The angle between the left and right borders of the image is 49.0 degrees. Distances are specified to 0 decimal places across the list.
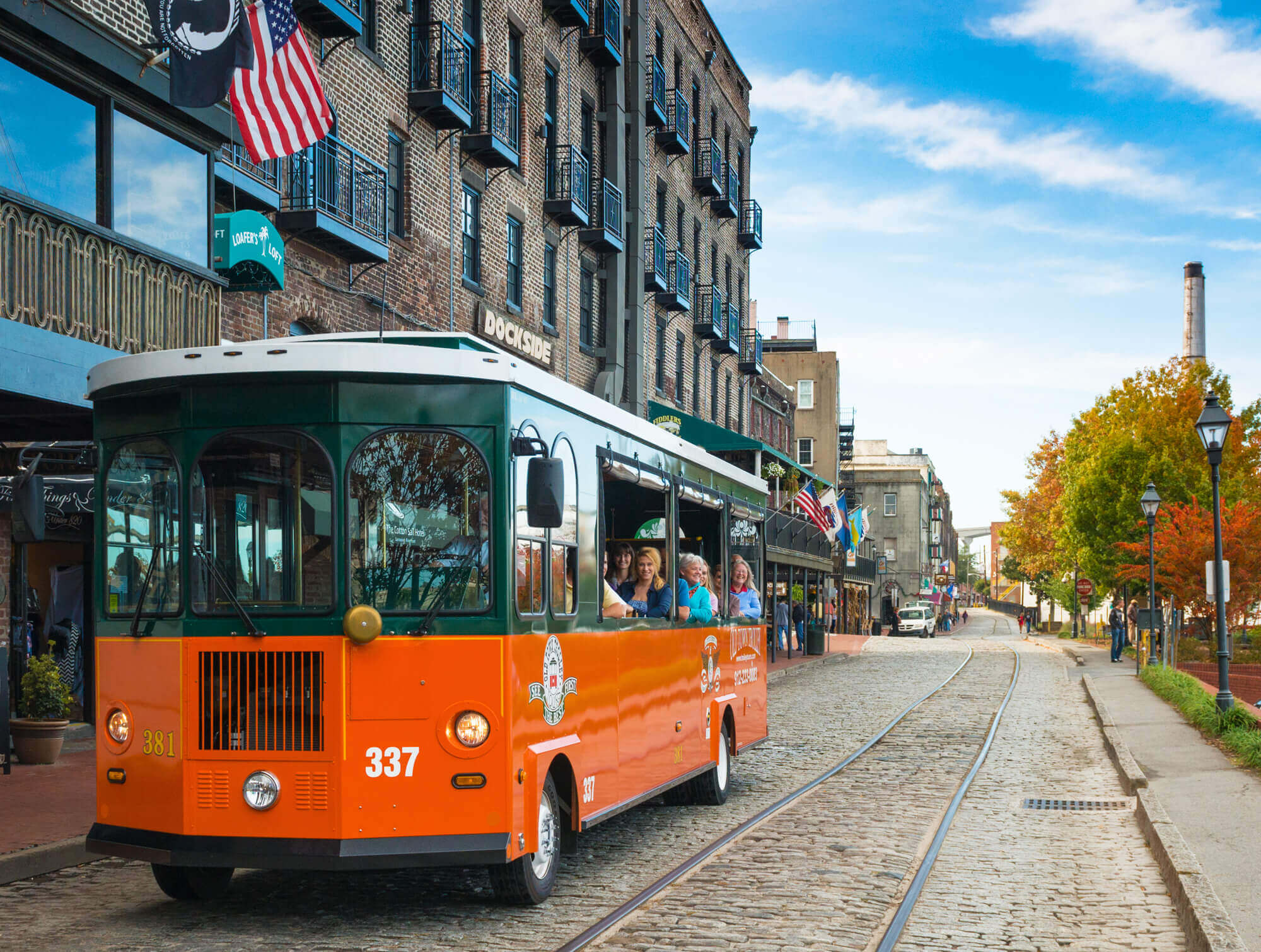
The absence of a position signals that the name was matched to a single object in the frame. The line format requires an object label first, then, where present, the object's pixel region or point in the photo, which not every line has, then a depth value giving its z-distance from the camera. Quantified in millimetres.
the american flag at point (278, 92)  14164
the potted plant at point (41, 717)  13398
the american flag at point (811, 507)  39312
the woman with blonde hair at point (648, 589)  10234
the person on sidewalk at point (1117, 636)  42438
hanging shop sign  16000
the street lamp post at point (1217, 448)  18703
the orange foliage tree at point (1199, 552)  35938
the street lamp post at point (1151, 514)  30562
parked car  70438
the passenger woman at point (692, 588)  11156
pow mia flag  13453
